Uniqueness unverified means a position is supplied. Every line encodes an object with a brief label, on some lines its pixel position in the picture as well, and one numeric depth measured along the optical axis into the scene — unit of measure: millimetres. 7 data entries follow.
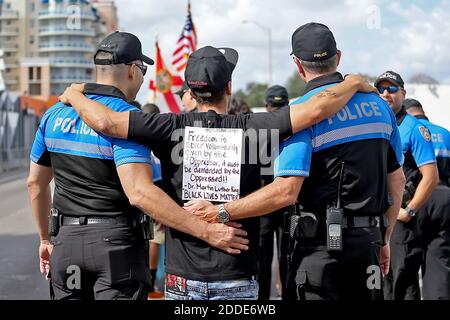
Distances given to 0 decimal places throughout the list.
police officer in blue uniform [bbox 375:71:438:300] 5758
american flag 19300
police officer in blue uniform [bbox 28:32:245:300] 3678
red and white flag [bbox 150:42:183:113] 17531
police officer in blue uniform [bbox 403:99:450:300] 6098
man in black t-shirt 3471
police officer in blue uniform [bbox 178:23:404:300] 3729
